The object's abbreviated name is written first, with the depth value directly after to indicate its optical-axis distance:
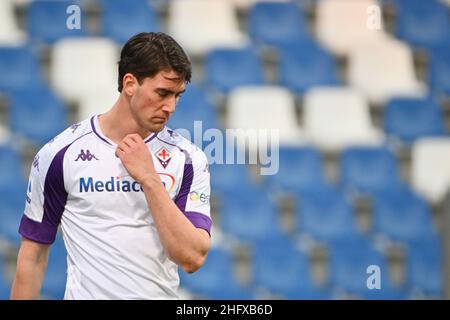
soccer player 7.38
